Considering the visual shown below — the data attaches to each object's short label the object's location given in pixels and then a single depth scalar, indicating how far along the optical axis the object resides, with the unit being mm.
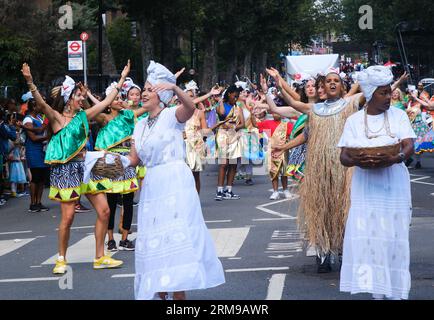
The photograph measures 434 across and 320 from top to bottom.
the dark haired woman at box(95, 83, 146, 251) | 11477
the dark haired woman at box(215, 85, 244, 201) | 18906
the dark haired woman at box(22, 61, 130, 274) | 10258
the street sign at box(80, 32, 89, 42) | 28722
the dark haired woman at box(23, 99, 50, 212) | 17297
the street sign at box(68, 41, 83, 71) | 27078
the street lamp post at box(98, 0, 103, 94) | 30394
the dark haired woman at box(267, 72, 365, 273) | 9406
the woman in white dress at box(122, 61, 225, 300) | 7258
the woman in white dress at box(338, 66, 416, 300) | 7297
